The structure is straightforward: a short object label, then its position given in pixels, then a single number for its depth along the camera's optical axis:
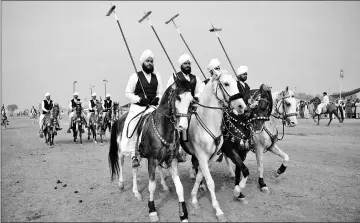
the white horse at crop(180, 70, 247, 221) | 6.08
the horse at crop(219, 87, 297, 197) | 7.70
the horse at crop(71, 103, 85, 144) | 18.48
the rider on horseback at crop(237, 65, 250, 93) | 8.18
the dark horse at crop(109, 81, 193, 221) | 5.43
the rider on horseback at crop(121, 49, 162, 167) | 7.09
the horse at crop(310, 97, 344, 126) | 26.39
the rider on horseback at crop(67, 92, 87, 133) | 18.50
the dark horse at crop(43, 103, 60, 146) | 17.84
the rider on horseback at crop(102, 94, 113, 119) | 19.97
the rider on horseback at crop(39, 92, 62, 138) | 18.28
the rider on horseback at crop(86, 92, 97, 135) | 20.05
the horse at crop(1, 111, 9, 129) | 35.34
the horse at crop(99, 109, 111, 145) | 19.16
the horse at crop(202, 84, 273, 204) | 6.74
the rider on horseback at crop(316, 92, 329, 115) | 27.46
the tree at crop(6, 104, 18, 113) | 131.81
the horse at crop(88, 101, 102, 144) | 19.50
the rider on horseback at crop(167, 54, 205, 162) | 7.63
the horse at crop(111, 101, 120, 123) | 19.14
